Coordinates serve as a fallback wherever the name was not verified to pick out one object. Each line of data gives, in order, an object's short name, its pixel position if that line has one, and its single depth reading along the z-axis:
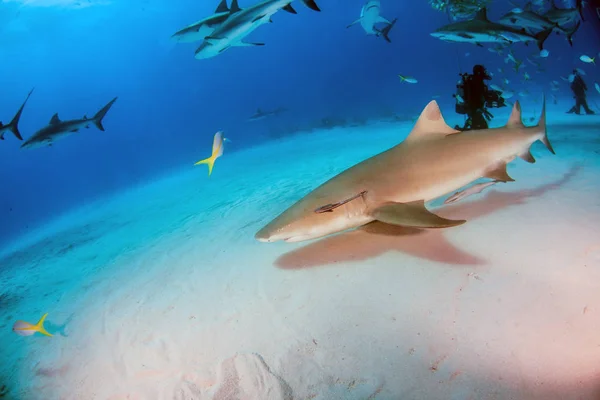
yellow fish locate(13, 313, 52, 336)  3.50
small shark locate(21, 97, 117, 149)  7.59
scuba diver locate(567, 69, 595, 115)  13.19
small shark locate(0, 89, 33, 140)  6.91
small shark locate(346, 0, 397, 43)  11.14
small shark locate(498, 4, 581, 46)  6.18
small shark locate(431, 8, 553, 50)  5.66
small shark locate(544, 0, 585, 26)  6.76
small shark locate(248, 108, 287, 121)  18.03
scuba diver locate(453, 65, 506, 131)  7.73
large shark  3.04
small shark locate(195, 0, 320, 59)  4.77
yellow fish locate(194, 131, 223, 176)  4.86
